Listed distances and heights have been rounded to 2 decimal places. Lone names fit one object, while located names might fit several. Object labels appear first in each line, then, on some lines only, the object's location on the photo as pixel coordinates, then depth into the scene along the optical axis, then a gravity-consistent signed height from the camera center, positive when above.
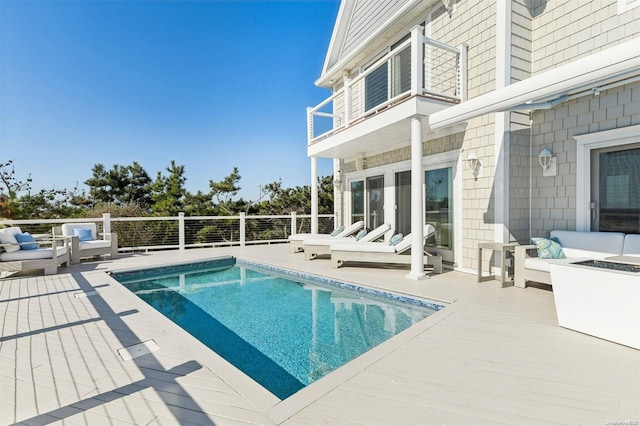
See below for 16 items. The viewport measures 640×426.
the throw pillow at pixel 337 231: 9.45 -0.60
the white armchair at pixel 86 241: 7.91 -0.80
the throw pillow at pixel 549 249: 4.89 -0.61
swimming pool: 3.29 -1.61
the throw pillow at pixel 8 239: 6.46 -0.57
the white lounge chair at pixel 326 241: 7.75 -0.78
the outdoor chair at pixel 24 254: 6.42 -0.91
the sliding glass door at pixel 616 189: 4.68 +0.35
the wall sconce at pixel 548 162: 5.47 +0.89
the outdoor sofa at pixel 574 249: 4.55 -0.59
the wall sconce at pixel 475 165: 5.96 +0.92
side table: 5.07 -0.77
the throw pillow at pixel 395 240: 6.71 -0.62
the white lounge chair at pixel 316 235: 9.09 -0.71
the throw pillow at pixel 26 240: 6.81 -0.64
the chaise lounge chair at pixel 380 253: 6.38 -0.91
